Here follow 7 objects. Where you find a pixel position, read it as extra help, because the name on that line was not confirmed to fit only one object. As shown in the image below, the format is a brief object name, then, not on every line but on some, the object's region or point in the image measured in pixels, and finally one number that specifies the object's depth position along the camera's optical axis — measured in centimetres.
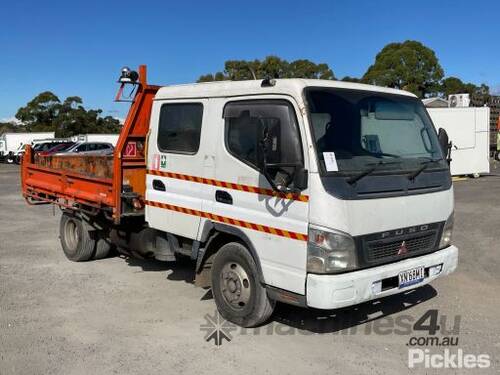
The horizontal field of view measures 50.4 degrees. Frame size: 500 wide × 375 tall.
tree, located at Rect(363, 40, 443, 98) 4956
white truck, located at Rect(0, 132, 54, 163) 4747
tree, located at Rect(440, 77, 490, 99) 5297
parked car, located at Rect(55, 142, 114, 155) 2831
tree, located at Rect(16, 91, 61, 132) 7125
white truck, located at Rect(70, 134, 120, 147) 4328
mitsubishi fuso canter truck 434
